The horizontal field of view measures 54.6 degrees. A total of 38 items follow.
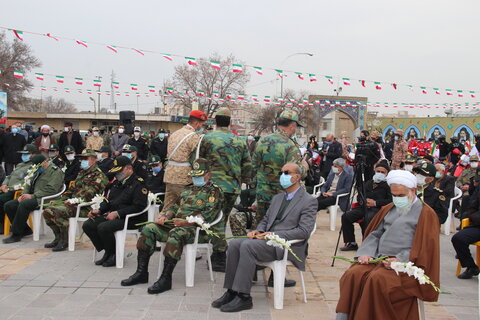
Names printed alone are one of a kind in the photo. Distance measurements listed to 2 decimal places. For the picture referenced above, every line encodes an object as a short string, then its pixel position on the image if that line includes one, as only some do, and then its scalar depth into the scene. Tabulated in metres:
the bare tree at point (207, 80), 38.96
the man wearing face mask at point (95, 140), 14.30
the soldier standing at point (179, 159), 5.99
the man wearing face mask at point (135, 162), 7.75
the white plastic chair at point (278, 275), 4.44
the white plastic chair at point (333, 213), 8.26
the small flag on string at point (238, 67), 16.67
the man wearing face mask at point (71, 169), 8.23
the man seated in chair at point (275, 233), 4.38
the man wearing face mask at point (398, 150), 12.12
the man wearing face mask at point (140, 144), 13.00
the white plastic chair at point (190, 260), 5.05
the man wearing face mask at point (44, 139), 12.12
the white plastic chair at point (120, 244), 5.75
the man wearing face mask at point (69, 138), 12.55
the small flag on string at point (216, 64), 16.56
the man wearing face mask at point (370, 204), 6.64
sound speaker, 15.05
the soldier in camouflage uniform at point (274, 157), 5.32
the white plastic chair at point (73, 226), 6.54
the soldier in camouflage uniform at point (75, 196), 6.61
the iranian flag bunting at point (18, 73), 17.61
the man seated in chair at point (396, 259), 3.51
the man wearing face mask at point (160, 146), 12.73
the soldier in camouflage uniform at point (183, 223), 4.95
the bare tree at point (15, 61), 35.44
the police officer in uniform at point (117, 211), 5.79
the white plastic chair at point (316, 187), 9.58
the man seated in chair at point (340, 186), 8.20
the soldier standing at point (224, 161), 5.69
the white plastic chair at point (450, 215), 8.05
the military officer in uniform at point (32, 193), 7.09
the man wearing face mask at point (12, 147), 12.54
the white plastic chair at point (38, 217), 7.17
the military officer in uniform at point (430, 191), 6.29
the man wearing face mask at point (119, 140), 13.44
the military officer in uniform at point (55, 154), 8.59
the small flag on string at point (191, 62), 15.84
